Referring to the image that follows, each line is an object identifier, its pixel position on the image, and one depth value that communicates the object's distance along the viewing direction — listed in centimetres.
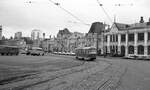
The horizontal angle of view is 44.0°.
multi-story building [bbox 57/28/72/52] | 11306
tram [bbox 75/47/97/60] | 3784
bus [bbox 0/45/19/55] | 5871
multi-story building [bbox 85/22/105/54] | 7956
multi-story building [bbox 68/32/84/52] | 9770
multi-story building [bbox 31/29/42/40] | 17374
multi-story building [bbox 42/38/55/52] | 13315
